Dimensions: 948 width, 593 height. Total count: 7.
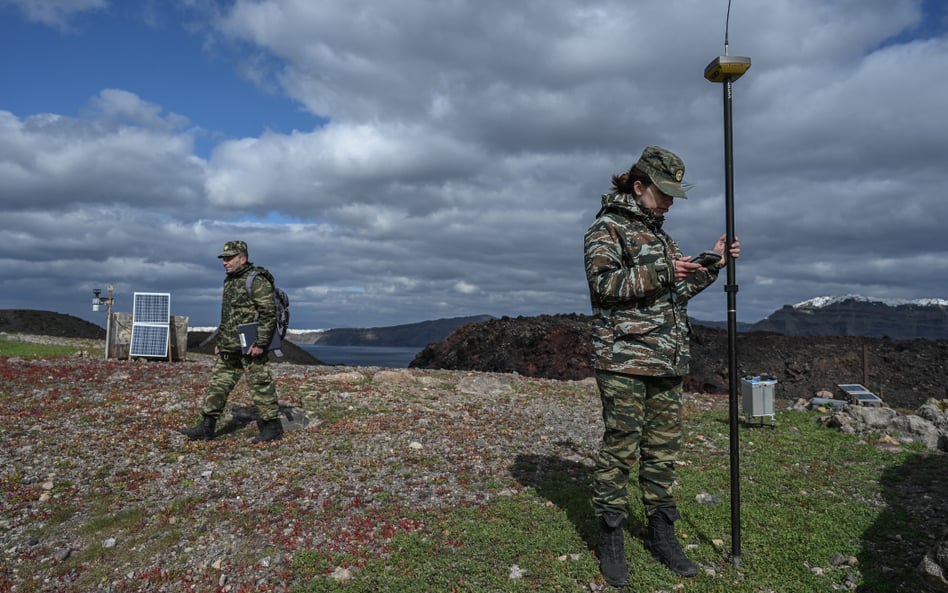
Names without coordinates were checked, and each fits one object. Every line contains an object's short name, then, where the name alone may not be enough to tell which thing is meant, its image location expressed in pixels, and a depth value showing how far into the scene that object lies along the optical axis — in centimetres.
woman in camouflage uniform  473
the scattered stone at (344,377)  1457
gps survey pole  508
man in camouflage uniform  930
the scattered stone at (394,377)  1500
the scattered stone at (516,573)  501
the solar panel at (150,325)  2178
